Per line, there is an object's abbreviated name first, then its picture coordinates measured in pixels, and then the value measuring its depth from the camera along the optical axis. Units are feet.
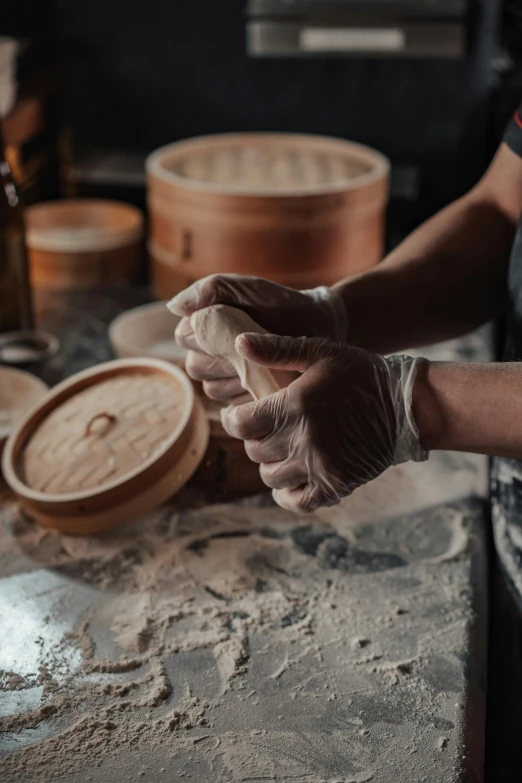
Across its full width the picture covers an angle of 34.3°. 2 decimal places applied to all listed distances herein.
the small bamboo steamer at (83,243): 8.34
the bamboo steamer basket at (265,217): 7.18
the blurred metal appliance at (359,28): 8.64
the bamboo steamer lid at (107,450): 4.78
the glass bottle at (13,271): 6.82
